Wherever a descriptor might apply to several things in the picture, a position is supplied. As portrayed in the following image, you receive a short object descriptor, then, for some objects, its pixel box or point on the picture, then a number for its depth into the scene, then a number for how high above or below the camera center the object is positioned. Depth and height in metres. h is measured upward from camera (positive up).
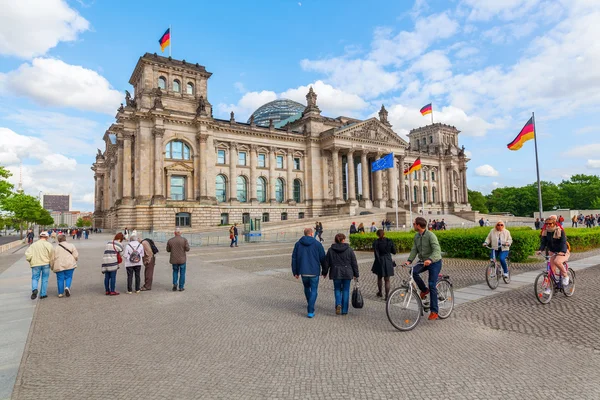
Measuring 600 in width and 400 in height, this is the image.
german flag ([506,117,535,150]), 23.50 +5.13
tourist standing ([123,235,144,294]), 11.02 -1.10
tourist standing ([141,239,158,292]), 11.41 -1.22
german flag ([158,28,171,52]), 46.44 +23.63
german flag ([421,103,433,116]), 50.79 +14.93
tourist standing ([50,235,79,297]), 10.52 -1.12
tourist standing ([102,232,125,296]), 10.72 -1.15
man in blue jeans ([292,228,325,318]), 8.06 -1.03
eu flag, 38.94 +5.85
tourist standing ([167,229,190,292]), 11.08 -1.03
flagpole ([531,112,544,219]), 23.67 +3.40
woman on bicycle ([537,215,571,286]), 8.88 -0.85
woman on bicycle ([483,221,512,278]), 10.66 -0.84
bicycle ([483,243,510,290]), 10.27 -1.72
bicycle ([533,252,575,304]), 8.57 -1.80
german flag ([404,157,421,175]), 42.56 +5.96
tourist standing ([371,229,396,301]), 9.48 -1.10
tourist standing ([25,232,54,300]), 10.32 -0.97
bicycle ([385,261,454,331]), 6.97 -1.76
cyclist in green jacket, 7.39 -0.92
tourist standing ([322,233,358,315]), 7.96 -1.13
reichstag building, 47.31 +9.04
